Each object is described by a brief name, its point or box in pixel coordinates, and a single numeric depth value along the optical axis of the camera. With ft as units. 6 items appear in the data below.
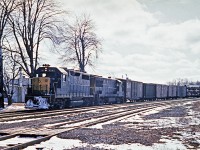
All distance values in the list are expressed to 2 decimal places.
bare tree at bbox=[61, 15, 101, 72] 198.59
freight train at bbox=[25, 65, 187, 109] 94.80
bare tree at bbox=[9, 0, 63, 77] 133.59
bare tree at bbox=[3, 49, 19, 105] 136.15
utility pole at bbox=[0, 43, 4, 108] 97.87
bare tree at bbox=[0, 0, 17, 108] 112.06
